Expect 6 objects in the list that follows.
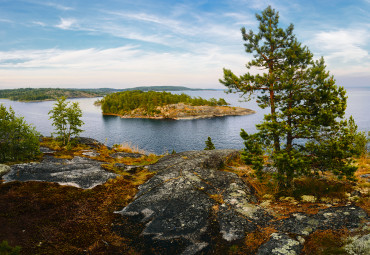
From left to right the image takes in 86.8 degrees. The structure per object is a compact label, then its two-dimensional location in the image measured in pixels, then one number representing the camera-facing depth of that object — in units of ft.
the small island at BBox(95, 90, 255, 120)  449.89
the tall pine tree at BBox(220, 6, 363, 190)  29.78
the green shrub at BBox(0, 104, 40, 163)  46.29
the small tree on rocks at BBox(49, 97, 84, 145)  86.74
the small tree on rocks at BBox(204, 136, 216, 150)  116.41
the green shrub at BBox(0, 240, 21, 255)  12.97
